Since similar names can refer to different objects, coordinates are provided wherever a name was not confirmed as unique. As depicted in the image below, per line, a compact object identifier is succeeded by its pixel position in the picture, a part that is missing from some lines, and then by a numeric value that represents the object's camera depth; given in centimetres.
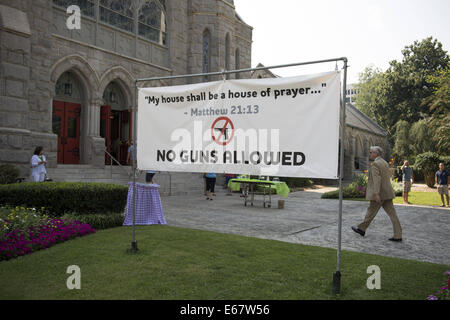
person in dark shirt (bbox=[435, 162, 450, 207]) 1552
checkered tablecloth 842
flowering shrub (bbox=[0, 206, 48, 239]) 615
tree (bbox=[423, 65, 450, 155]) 2898
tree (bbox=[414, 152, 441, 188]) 2770
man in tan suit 740
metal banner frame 395
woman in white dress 1172
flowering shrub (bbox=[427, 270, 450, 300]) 375
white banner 432
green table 1305
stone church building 1399
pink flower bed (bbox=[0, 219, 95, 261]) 566
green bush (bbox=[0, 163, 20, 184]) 1198
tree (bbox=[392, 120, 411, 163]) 4451
